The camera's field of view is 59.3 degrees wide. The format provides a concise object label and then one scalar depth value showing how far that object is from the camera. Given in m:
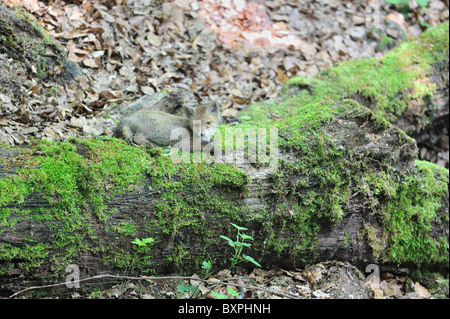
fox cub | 5.20
